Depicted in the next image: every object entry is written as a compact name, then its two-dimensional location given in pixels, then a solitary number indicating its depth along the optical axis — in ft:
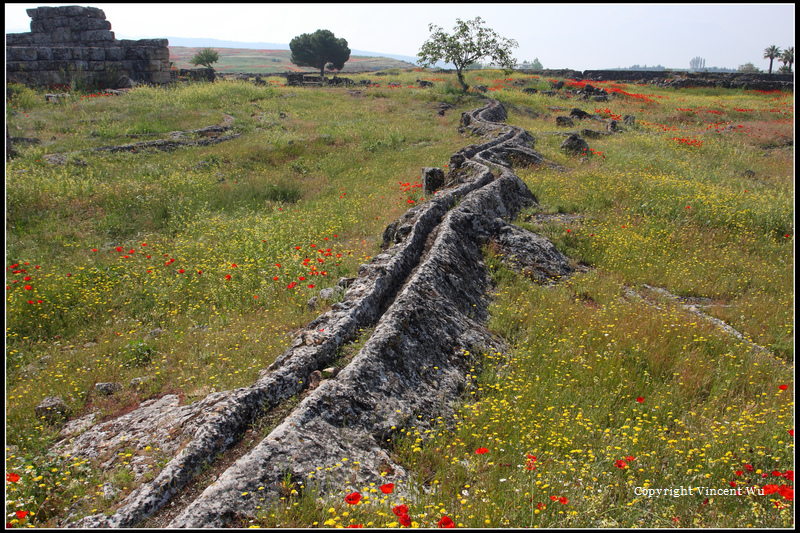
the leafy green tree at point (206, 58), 236.84
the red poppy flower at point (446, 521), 8.86
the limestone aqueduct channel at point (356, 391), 10.11
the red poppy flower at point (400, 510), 8.59
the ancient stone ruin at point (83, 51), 97.35
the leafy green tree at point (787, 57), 234.46
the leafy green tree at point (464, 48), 119.24
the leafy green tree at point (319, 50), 257.55
